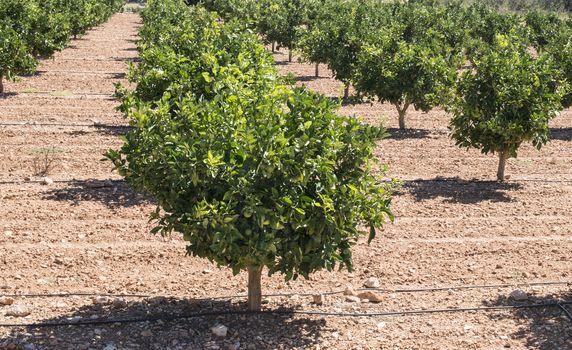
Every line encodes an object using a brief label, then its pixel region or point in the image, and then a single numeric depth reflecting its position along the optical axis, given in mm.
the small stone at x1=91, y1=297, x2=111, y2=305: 8602
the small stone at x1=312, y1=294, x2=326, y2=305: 8703
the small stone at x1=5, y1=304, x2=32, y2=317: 8227
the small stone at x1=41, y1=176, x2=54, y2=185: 13259
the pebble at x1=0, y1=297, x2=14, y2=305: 8531
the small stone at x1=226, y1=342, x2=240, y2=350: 7574
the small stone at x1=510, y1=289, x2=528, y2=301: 8953
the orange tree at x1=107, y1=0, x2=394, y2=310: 7016
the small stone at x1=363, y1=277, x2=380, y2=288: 9336
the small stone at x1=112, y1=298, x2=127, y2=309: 8477
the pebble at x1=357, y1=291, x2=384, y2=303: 8852
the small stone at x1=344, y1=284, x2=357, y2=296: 8969
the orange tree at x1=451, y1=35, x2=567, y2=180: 13469
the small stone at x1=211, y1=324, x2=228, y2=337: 7770
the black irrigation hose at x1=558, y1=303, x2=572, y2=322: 8441
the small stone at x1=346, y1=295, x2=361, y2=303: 8812
